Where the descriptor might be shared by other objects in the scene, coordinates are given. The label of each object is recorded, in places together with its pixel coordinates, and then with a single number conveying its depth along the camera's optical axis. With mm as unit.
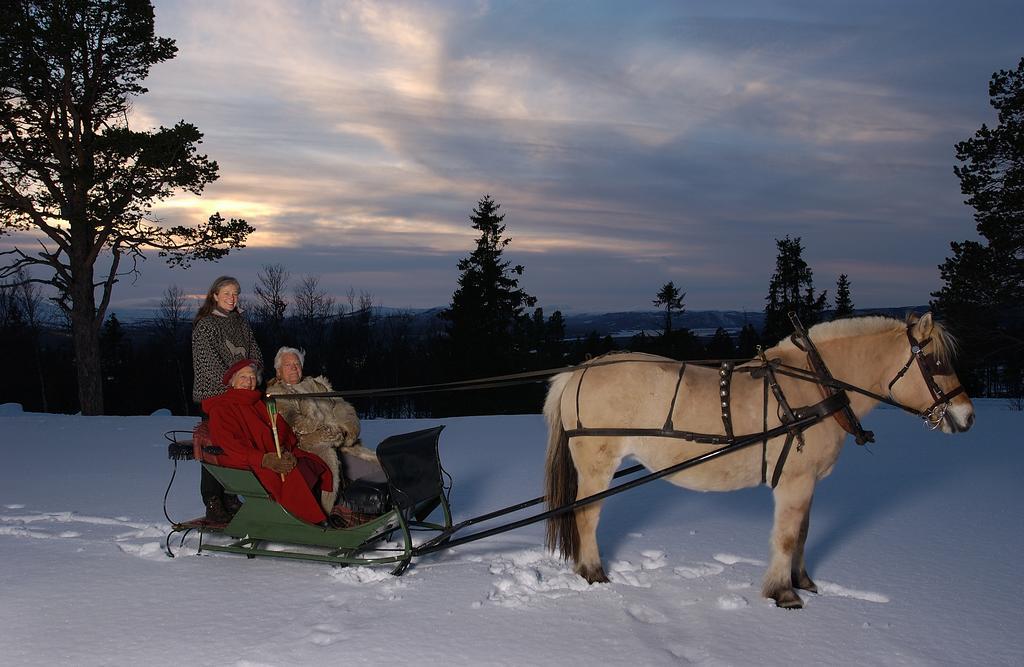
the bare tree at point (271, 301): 40031
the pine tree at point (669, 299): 41719
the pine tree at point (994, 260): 20422
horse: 4117
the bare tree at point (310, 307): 45250
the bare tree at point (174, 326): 42031
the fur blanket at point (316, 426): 4871
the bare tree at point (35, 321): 40844
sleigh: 4488
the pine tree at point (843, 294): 50009
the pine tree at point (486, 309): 31469
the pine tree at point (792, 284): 37906
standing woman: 5094
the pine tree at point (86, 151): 14539
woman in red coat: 4539
